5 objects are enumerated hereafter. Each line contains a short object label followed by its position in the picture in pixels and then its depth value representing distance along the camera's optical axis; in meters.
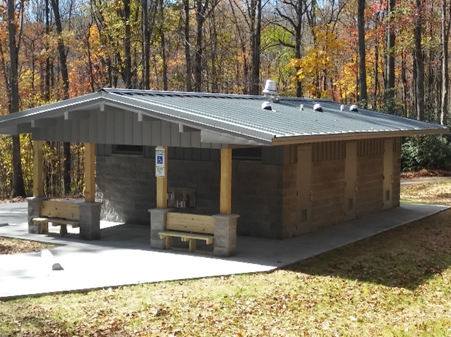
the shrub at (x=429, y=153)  28.00
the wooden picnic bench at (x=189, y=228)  12.53
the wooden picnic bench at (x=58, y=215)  14.37
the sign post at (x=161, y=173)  13.09
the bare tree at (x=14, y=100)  24.28
